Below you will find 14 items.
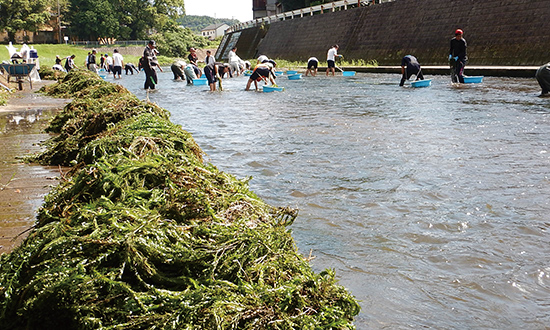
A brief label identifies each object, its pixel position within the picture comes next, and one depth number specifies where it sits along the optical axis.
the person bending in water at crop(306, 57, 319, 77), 26.22
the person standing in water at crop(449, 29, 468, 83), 16.67
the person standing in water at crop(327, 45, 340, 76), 26.33
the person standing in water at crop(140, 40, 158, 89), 18.81
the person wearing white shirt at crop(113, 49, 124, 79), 28.09
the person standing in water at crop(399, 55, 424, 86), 17.64
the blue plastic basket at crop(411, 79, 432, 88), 17.19
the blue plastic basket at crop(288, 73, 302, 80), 24.91
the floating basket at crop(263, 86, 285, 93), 18.19
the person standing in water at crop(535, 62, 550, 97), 13.35
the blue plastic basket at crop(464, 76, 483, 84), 17.77
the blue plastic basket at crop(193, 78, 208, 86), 22.66
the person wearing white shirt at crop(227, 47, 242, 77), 28.66
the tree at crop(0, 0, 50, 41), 78.69
